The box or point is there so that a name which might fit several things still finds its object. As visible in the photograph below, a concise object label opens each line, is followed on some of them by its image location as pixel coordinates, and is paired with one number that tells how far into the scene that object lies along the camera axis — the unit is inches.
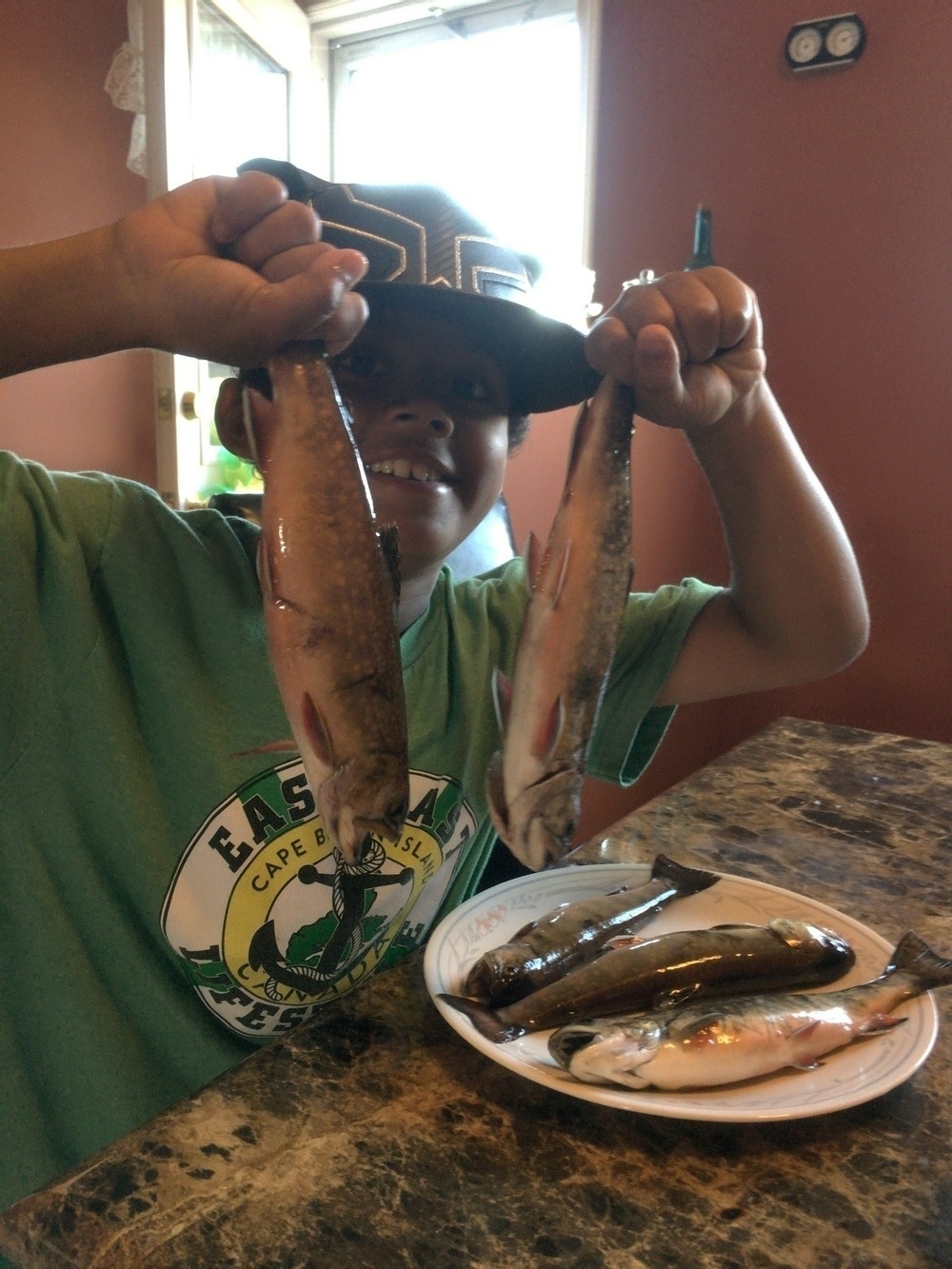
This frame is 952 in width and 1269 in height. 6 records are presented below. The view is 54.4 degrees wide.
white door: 103.1
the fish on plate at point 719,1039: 31.3
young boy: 41.8
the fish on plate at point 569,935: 36.9
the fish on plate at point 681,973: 35.6
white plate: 30.5
